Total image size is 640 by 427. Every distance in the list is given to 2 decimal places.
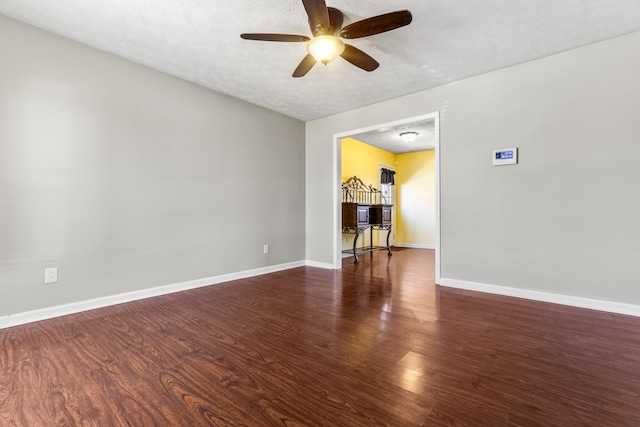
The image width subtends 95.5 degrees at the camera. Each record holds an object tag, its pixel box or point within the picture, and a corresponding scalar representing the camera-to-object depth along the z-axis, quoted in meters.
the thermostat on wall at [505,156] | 3.06
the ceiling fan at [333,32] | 1.96
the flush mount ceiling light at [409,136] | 5.39
